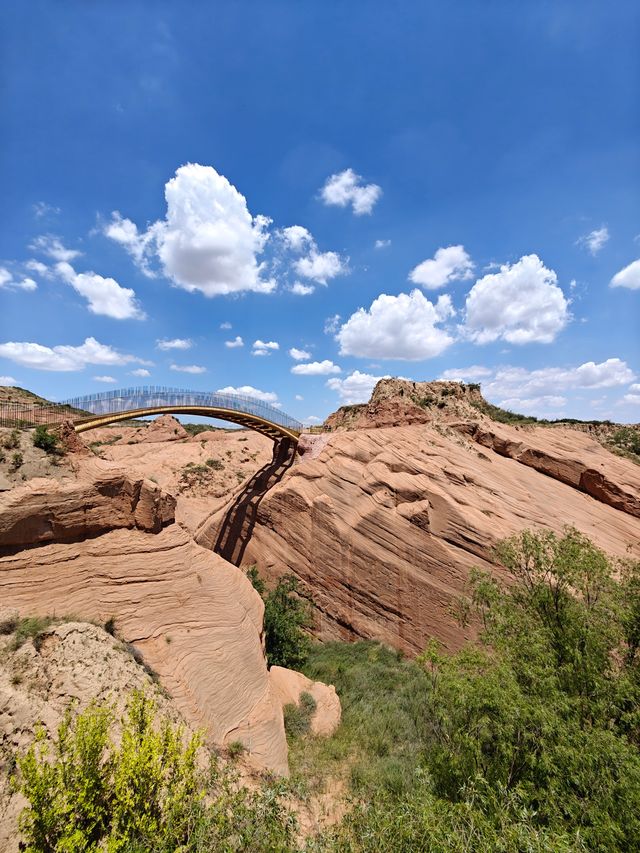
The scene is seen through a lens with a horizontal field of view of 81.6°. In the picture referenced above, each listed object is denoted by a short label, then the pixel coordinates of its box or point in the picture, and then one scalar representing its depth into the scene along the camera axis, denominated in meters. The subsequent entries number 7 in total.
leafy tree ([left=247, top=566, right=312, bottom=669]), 17.59
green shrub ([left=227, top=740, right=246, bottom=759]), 9.81
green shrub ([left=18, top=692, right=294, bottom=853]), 4.90
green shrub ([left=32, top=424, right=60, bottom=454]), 11.84
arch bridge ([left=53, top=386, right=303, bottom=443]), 18.48
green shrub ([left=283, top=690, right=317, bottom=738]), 12.59
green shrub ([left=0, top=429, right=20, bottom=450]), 11.04
